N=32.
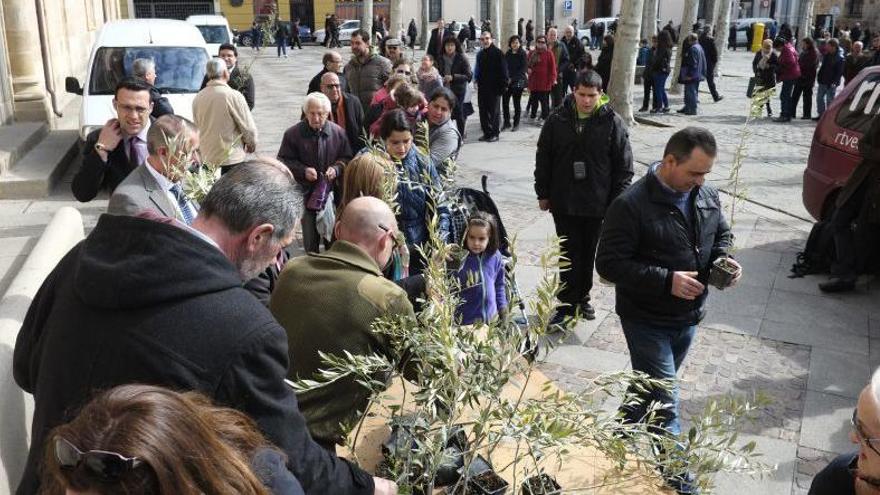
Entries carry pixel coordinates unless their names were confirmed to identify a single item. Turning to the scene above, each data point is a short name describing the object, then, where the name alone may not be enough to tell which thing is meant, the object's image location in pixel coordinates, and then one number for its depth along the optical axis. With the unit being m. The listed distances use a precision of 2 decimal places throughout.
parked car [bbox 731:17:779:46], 39.44
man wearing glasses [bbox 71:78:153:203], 4.95
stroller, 4.75
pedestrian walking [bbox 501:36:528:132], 15.28
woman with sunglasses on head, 1.28
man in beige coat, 7.28
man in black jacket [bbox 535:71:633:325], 5.88
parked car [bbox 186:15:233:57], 23.45
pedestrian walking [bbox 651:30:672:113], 17.02
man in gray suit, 3.83
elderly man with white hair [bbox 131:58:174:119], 7.19
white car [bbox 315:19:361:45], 41.00
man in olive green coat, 2.64
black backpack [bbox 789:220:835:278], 7.28
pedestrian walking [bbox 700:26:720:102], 19.41
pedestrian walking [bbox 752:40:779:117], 16.56
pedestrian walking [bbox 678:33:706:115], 17.08
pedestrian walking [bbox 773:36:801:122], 16.50
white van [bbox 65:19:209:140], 10.44
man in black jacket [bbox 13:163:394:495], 1.90
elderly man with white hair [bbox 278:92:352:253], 6.64
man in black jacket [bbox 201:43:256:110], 9.02
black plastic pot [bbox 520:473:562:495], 2.22
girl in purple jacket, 4.58
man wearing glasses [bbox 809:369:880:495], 2.09
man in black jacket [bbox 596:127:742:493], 3.81
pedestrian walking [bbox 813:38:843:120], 16.39
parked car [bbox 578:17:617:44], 40.66
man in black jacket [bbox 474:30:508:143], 13.74
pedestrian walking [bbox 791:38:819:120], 16.61
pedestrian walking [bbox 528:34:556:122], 15.42
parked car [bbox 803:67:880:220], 7.33
